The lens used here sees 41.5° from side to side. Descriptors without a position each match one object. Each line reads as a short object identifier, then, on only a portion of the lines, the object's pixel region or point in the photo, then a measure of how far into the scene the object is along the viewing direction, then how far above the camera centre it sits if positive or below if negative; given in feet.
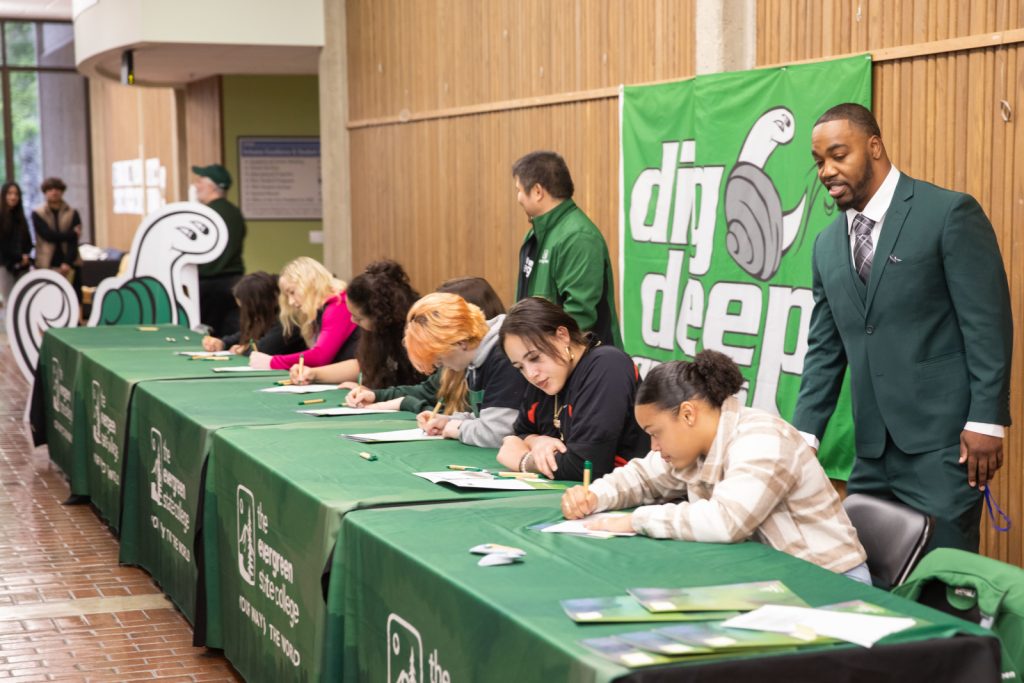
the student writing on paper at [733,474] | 9.16 -1.75
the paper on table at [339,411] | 16.16 -2.28
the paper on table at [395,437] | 14.02 -2.25
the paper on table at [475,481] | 11.38 -2.23
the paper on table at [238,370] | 20.43 -2.22
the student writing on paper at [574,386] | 11.69 -1.46
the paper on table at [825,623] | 7.14 -2.19
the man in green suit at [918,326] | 10.77 -0.90
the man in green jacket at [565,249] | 17.26 -0.38
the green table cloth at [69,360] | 23.50 -2.49
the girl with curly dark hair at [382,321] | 16.94 -1.27
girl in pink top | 20.47 -1.46
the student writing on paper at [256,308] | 23.21 -1.46
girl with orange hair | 13.50 -1.40
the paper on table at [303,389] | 18.28 -2.26
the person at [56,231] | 47.21 -0.21
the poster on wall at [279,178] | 44.57 +1.47
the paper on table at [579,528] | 9.66 -2.23
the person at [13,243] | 47.16 -0.63
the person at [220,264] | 30.58 -0.94
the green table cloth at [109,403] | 19.39 -2.71
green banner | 17.29 -0.02
